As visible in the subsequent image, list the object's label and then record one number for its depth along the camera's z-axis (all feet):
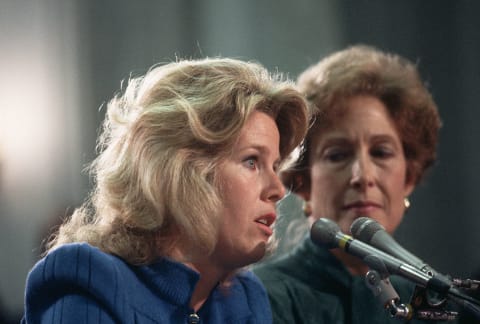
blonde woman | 14.47
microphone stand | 13.23
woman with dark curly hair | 18.72
